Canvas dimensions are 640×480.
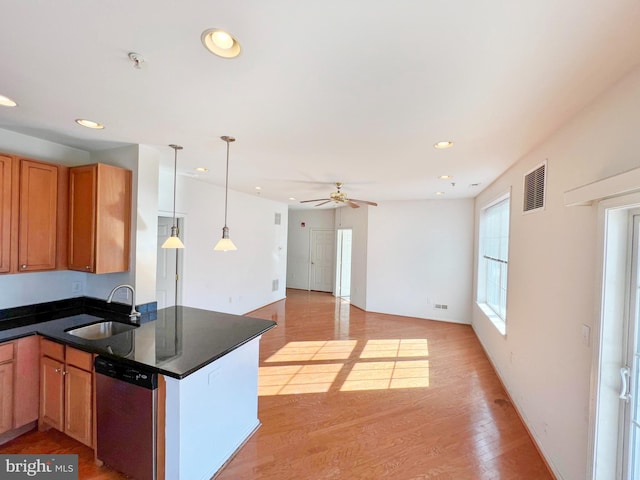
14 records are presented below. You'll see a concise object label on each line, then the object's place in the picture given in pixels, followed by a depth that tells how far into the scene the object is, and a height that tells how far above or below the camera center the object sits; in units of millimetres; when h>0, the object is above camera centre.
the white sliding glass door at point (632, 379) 1517 -726
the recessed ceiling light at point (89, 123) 2168 +842
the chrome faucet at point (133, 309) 2598 -730
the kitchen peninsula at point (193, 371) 1765 -966
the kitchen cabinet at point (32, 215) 2273 +121
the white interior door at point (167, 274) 4418 -646
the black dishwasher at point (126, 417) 1765 -1212
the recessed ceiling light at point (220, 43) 1194 +844
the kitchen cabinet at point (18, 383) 2137 -1201
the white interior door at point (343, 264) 8086 -784
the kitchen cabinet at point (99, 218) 2520 +120
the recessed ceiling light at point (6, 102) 1834 +844
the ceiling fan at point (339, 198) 4188 +587
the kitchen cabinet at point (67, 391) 2053 -1225
